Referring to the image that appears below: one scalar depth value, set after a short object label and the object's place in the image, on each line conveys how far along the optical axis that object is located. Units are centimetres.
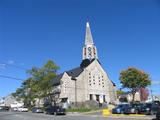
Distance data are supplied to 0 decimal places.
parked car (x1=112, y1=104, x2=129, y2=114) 2005
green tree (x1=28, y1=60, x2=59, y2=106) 3278
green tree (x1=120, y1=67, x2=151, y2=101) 3674
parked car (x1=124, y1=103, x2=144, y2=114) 1924
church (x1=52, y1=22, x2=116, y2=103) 3259
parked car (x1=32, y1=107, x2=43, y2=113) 2894
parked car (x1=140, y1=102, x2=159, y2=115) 1776
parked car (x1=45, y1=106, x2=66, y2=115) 2289
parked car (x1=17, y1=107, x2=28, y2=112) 3473
